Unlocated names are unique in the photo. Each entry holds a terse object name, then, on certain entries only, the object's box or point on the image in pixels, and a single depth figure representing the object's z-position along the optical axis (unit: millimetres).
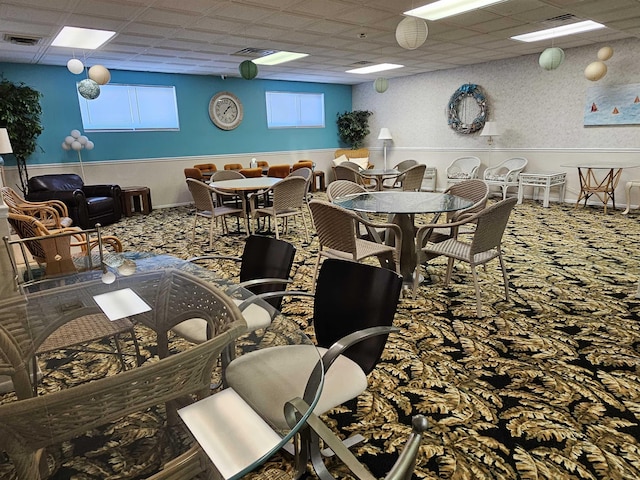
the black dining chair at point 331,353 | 1219
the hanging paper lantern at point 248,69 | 5391
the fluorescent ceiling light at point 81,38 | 4926
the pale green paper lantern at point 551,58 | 5348
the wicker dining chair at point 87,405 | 931
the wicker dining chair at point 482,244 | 2859
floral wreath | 8227
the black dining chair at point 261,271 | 1697
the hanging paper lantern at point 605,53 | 5781
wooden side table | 7338
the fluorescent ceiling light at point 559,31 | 5444
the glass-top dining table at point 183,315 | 970
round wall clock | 8617
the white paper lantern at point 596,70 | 5664
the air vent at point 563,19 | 4867
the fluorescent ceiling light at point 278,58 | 6715
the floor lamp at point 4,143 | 3832
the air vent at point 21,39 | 4822
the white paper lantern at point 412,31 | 3713
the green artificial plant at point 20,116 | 5941
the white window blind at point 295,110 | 9680
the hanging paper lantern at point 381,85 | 7035
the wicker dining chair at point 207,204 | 4949
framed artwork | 6367
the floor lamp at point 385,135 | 9445
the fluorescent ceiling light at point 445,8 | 4340
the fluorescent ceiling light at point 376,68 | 8055
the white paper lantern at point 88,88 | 5566
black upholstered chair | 5906
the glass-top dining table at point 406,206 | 3125
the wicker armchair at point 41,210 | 4527
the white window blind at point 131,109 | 7404
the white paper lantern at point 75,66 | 5131
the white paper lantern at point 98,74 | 5285
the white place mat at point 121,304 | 1744
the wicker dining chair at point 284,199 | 4973
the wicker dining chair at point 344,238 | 2992
